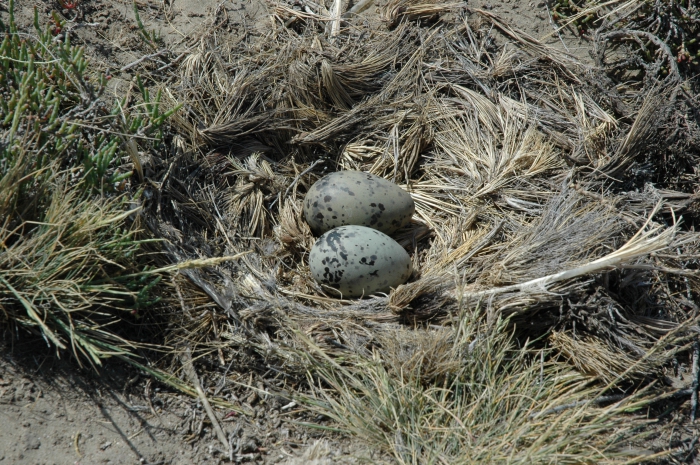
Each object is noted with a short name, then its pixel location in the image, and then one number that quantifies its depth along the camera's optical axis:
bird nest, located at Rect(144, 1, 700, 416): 5.74
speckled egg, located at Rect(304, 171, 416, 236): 6.53
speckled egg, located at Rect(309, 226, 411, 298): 6.08
